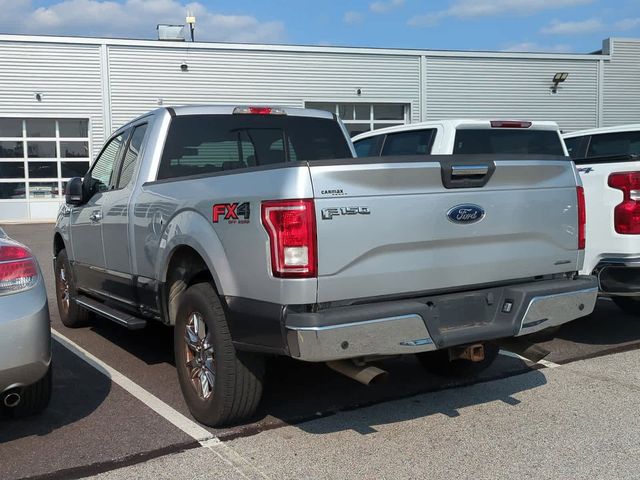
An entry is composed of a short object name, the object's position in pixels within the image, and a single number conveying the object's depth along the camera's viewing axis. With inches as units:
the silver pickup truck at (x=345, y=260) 128.6
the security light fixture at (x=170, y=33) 913.5
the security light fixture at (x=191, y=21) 1107.3
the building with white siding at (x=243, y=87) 864.9
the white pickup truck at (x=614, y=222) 207.6
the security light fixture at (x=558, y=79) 1024.2
